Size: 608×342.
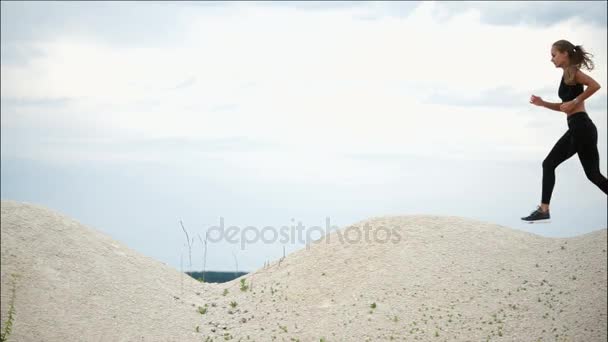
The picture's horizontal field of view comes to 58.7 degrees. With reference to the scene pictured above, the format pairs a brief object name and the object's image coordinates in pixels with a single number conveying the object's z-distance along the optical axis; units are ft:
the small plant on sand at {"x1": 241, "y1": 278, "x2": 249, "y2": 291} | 64.48
